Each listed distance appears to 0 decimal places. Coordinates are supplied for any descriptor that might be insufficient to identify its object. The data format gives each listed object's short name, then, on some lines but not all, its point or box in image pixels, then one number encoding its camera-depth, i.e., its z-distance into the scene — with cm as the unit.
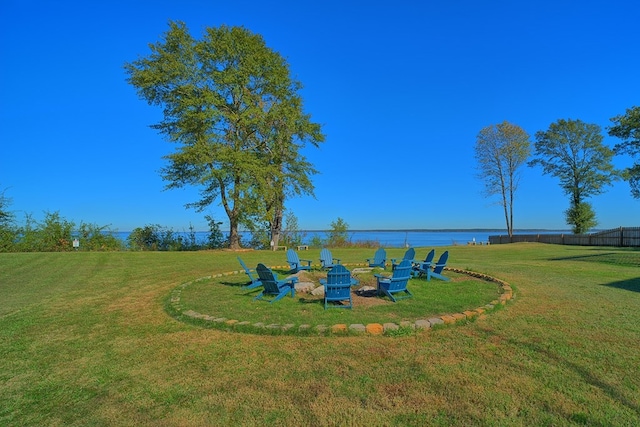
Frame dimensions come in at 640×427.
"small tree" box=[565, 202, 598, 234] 3253
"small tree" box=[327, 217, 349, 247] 2606
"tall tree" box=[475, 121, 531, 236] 3262
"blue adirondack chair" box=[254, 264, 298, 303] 681
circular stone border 478
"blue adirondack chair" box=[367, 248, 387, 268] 1070
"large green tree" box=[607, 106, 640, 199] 2509
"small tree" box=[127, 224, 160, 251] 2177
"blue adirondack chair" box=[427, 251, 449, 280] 891
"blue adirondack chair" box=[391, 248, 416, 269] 936
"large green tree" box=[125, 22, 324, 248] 2039
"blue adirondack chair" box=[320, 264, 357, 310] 608
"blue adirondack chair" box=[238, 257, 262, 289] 799
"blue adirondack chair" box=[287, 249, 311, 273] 1040
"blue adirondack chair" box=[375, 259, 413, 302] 664
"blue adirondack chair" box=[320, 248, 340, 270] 1087
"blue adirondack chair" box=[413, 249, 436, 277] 902
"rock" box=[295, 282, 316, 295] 773
